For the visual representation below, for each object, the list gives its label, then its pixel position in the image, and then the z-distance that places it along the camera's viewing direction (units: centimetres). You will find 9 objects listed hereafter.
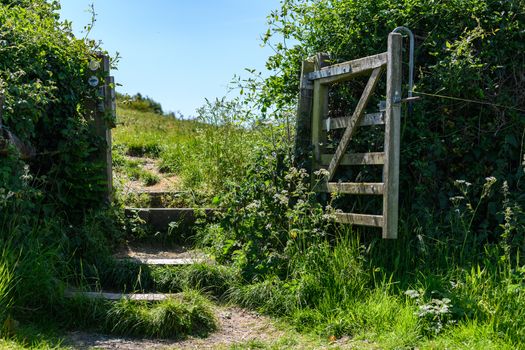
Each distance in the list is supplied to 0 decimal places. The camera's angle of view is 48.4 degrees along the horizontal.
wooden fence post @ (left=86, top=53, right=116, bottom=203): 707
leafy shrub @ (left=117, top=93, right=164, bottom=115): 2035
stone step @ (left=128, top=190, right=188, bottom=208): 808
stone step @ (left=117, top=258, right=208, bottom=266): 608
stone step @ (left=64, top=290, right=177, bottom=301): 503
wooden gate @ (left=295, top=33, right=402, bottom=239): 513
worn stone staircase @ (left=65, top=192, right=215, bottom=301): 608
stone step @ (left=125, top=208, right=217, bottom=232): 751
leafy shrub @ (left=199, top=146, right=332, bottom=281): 561
